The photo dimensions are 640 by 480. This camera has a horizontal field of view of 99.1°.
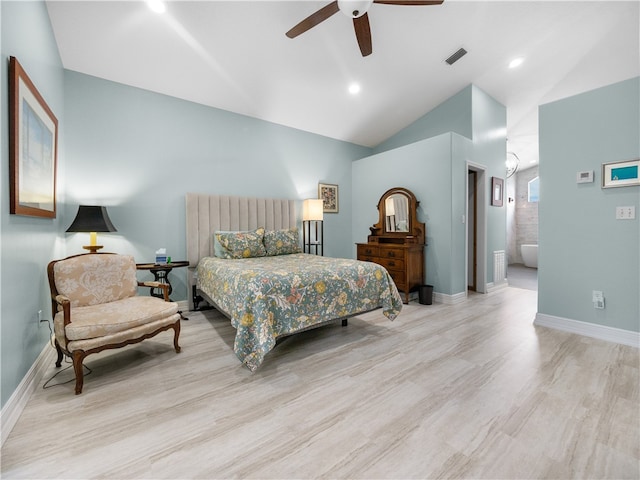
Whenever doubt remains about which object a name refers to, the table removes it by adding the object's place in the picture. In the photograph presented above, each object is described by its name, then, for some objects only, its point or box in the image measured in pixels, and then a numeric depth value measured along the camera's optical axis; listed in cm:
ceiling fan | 212
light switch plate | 252
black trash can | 404
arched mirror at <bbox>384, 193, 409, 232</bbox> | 453
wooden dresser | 412
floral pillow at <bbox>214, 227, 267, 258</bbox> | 365
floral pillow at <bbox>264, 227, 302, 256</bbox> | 401
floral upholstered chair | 188
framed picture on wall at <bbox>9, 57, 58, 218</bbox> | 166
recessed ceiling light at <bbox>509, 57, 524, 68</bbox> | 400
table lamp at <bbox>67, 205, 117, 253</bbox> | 279
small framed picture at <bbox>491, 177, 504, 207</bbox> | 486
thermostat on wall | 273
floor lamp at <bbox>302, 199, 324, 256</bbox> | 471
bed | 213
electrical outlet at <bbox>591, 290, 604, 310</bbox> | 271
